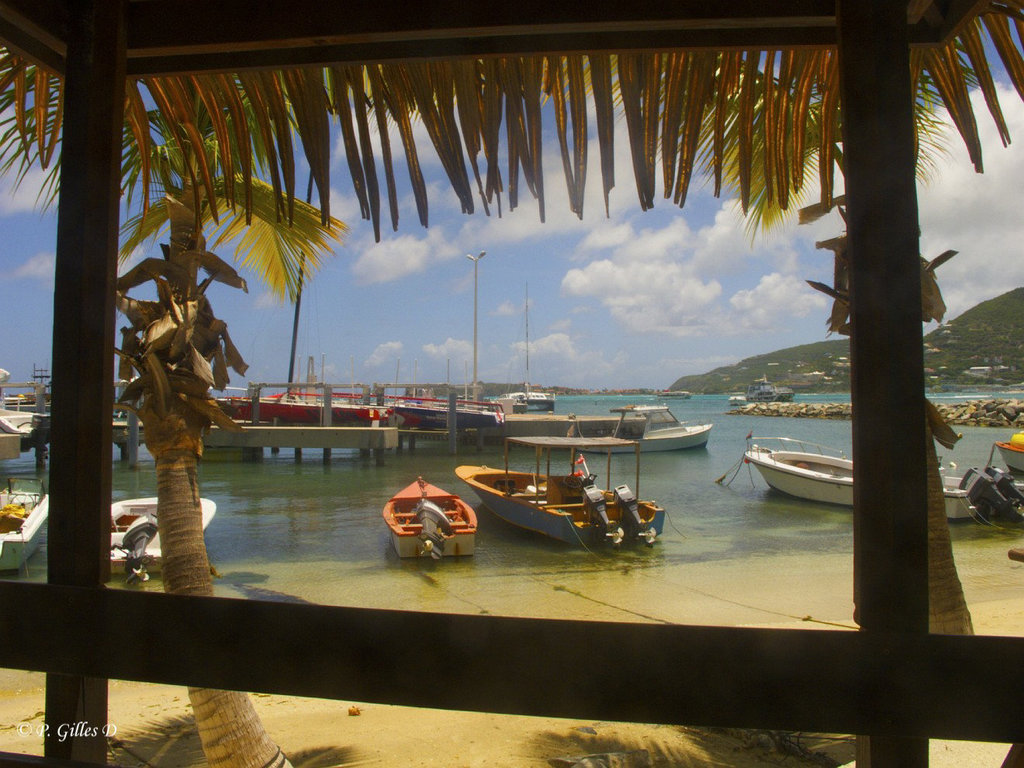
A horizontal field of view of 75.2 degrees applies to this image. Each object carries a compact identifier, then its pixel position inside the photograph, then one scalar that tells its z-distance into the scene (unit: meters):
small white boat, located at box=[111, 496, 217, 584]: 10.80
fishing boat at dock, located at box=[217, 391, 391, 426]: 34.38
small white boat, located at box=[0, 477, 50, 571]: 11.13
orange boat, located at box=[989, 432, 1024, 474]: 23.83
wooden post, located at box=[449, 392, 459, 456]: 33.38
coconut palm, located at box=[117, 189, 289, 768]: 3.64
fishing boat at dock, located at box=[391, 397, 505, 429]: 36.25
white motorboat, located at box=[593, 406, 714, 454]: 37.12
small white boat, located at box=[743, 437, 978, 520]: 19.00
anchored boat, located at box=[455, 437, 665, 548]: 13.99
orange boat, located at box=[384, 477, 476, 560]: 12.74
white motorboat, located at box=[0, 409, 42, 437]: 26.27
